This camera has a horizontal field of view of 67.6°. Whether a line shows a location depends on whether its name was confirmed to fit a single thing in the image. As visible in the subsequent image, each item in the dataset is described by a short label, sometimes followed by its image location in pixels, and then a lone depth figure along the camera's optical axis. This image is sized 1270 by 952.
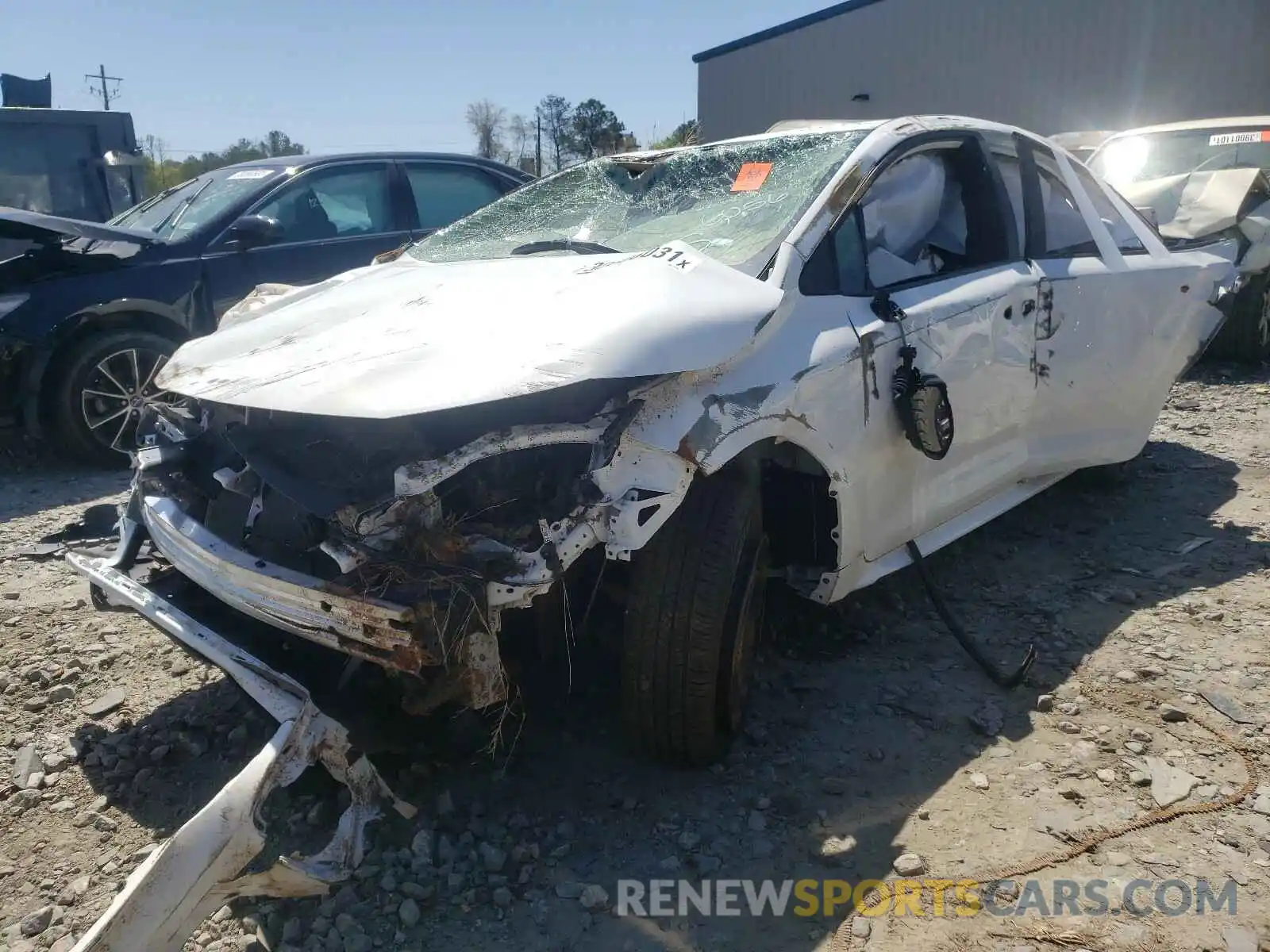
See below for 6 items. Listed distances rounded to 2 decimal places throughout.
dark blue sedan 4.96
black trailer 7.75
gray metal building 14.09
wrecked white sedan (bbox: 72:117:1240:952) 1.96
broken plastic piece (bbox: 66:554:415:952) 1.66
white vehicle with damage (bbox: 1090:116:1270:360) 6.46
